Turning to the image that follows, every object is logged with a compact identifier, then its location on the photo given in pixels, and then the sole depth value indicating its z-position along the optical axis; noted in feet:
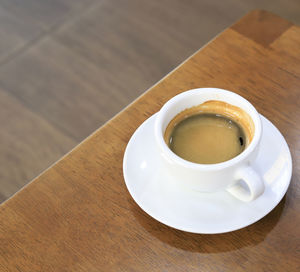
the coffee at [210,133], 2.07
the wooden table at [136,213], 2.01
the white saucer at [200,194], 1.99
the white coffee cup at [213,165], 1.87
